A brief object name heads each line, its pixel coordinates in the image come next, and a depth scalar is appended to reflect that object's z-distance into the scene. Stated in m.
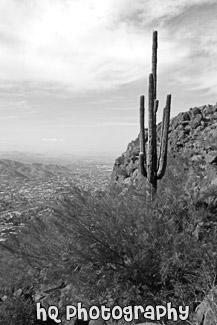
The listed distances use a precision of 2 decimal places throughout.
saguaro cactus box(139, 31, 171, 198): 11.05
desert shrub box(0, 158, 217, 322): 8.74
